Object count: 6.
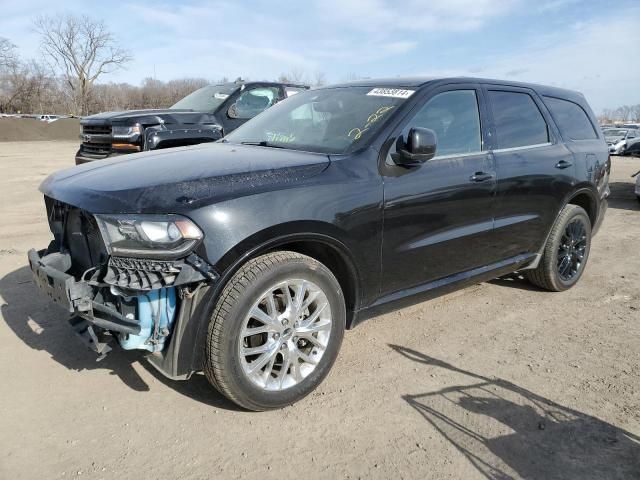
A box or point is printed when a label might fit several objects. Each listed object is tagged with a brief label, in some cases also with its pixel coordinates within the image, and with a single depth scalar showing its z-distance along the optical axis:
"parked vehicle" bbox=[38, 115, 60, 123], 46.79
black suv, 2.53
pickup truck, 6.82
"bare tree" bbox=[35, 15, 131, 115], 59.41
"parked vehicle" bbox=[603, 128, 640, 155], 27.58
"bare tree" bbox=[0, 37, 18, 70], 51.38
